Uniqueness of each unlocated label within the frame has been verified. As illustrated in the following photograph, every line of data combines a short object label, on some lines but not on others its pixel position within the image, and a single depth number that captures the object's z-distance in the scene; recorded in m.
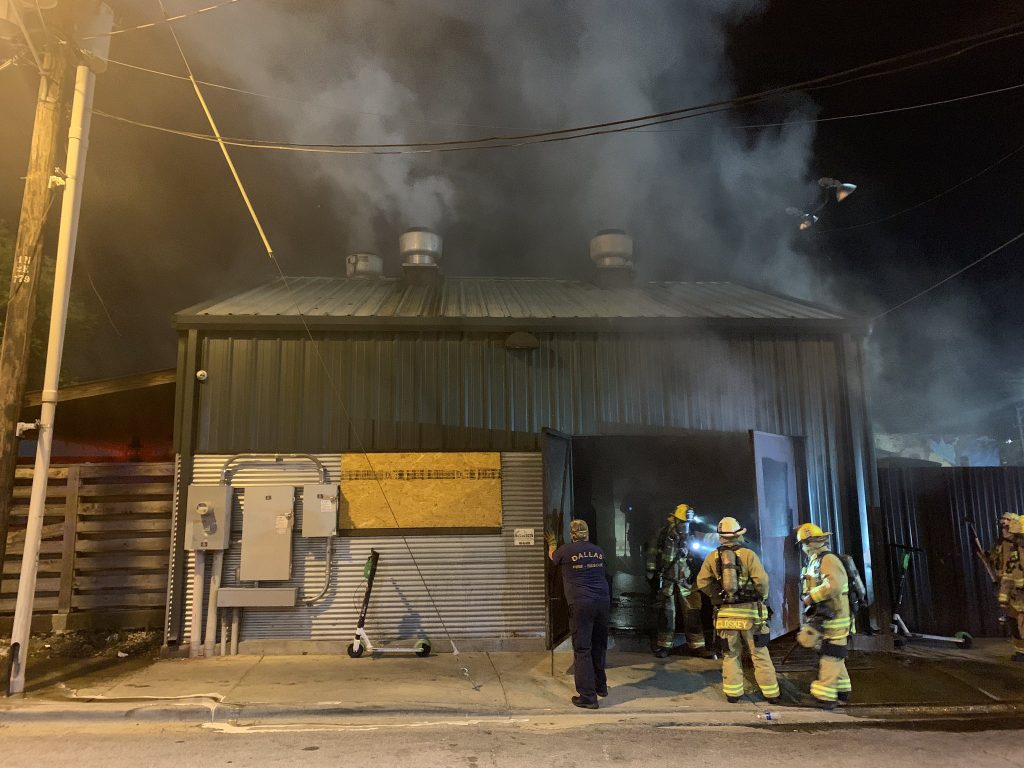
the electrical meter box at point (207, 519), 7.92
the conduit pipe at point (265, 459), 8.28
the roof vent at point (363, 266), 12.94
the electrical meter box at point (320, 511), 8.14
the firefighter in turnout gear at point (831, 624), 6.02
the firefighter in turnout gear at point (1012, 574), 7.66
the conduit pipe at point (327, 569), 8.14
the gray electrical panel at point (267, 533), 7.98
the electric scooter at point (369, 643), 7.68
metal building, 8.23
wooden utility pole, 6.51
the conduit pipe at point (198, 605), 7.84
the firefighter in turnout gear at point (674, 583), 8.18
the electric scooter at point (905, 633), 8.38
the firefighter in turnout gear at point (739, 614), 6.18
